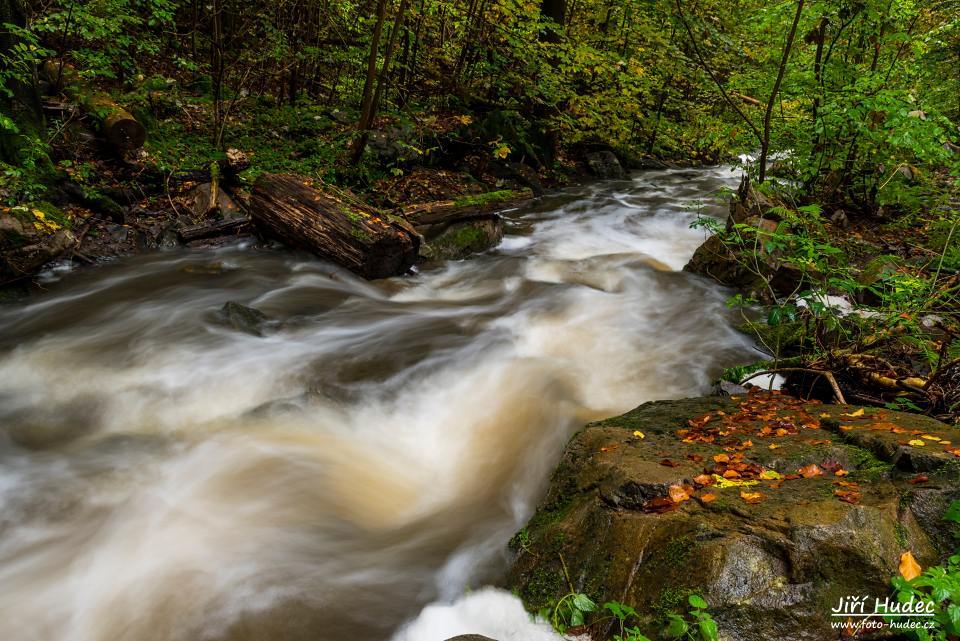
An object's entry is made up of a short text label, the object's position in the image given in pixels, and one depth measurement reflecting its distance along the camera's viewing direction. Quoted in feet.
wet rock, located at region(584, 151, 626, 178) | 44.29
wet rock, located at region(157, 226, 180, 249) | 24.47
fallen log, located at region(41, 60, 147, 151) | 25.38
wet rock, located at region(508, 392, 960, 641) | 7.06
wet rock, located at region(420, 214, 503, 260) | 26.71
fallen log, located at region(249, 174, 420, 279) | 22.97
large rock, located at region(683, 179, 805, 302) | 21.50
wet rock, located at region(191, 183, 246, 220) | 26.00
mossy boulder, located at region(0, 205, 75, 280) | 19.56
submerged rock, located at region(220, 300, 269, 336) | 19.56
